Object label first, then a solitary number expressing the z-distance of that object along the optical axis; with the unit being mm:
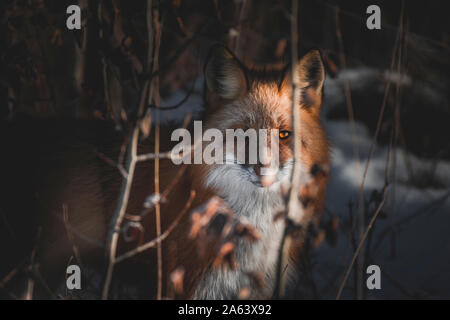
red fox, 1356
